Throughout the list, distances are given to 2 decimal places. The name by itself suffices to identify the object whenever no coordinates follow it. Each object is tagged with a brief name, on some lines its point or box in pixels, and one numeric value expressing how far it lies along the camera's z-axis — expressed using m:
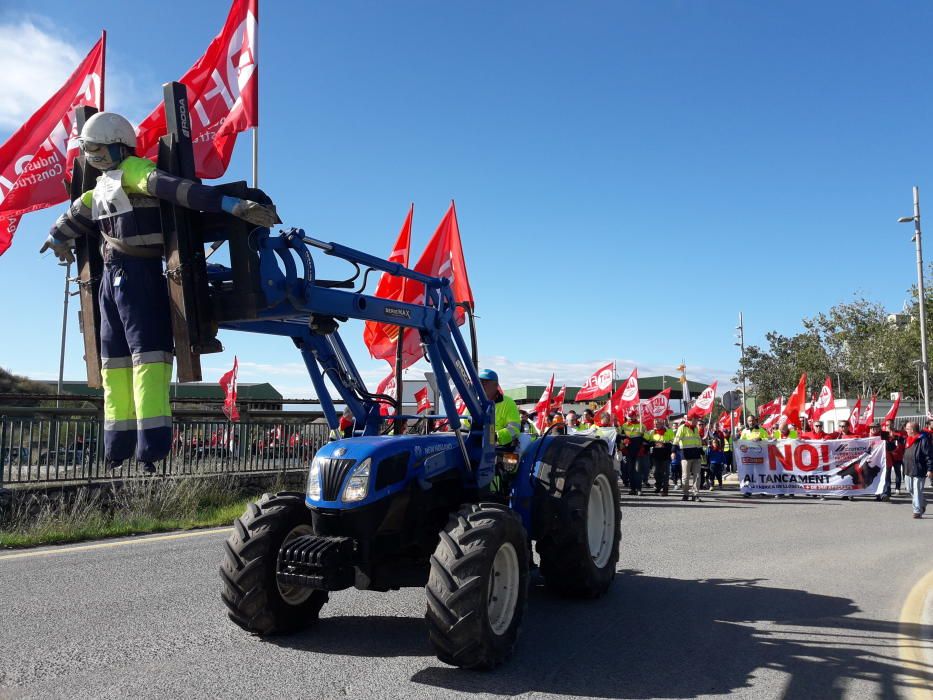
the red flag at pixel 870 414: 22.43
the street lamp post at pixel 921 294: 28.55
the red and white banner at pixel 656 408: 22.27
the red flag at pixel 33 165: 13.02
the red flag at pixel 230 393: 15.35
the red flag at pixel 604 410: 20.23
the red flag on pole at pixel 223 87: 11.88
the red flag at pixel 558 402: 22.27
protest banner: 18.08
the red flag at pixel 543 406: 19.47
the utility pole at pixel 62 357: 27.37
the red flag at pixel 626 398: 21.75
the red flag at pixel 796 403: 22.67
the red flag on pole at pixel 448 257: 16.72
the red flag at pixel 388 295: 11.87
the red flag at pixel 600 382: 21.84
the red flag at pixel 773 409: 27.99
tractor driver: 7.09
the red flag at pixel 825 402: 23.92
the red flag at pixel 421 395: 16.75
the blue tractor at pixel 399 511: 4.73
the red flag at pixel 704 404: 21.53
